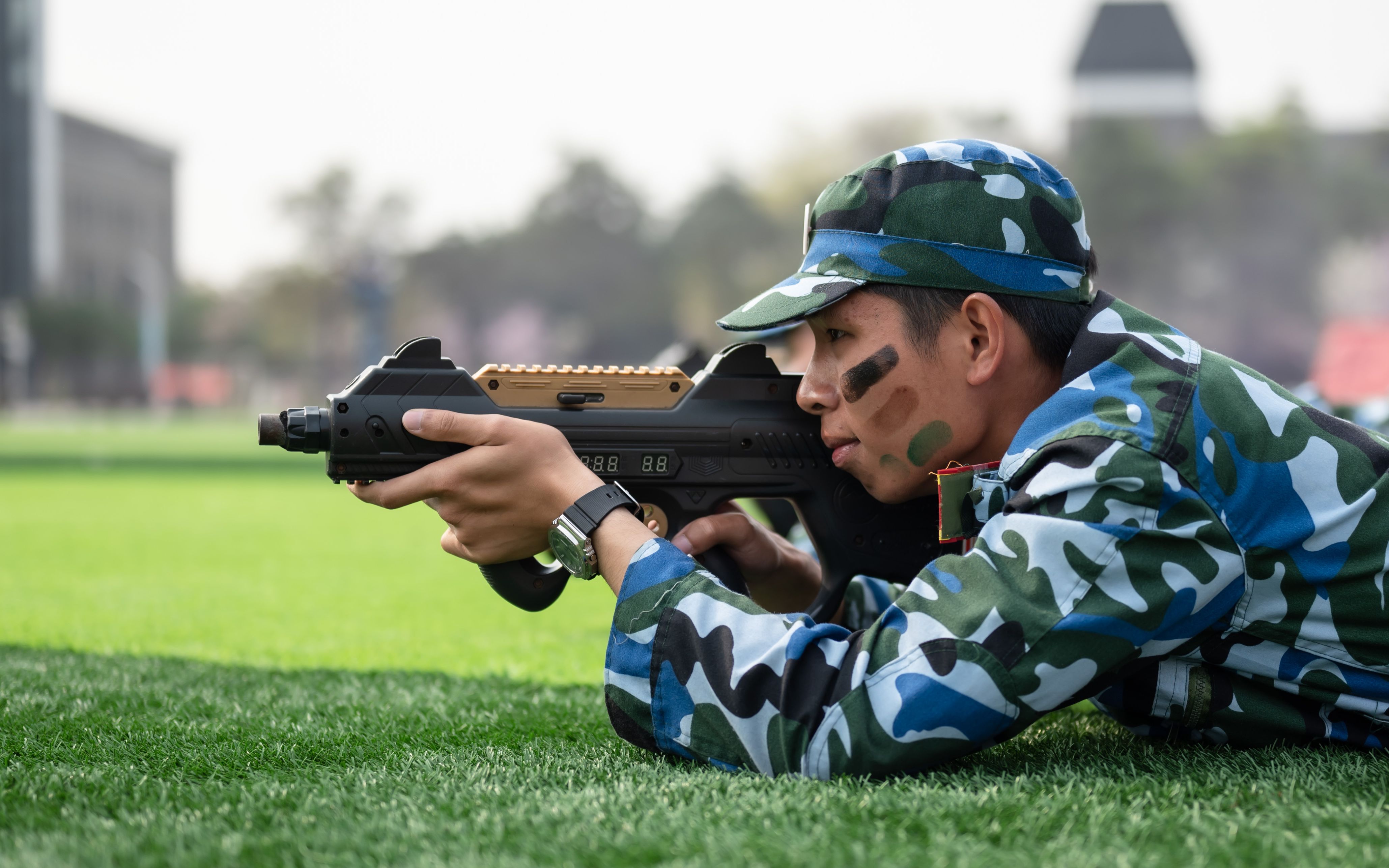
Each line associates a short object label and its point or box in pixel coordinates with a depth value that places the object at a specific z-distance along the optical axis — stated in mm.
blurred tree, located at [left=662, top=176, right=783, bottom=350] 63719
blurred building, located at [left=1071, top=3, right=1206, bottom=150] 66812
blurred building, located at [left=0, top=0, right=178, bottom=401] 23328
